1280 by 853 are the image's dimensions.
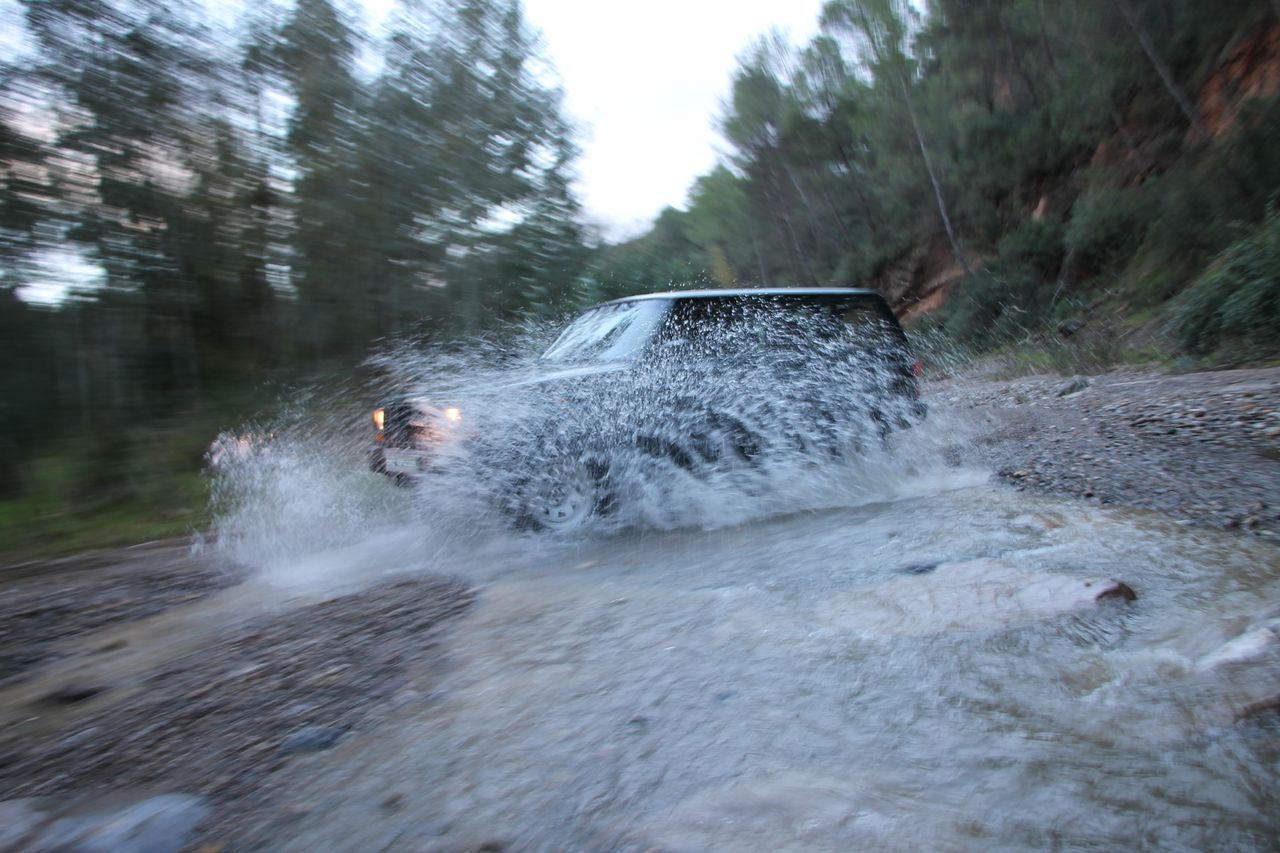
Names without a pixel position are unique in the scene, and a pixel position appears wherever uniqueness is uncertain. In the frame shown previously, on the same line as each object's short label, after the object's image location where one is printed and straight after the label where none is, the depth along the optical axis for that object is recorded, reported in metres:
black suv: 4.27
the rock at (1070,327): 17.26
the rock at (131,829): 1.79
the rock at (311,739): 2.19
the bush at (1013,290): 21.08
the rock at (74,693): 2.81
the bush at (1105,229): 18.69
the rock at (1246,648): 2.11
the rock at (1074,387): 10.18
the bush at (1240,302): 9.14
